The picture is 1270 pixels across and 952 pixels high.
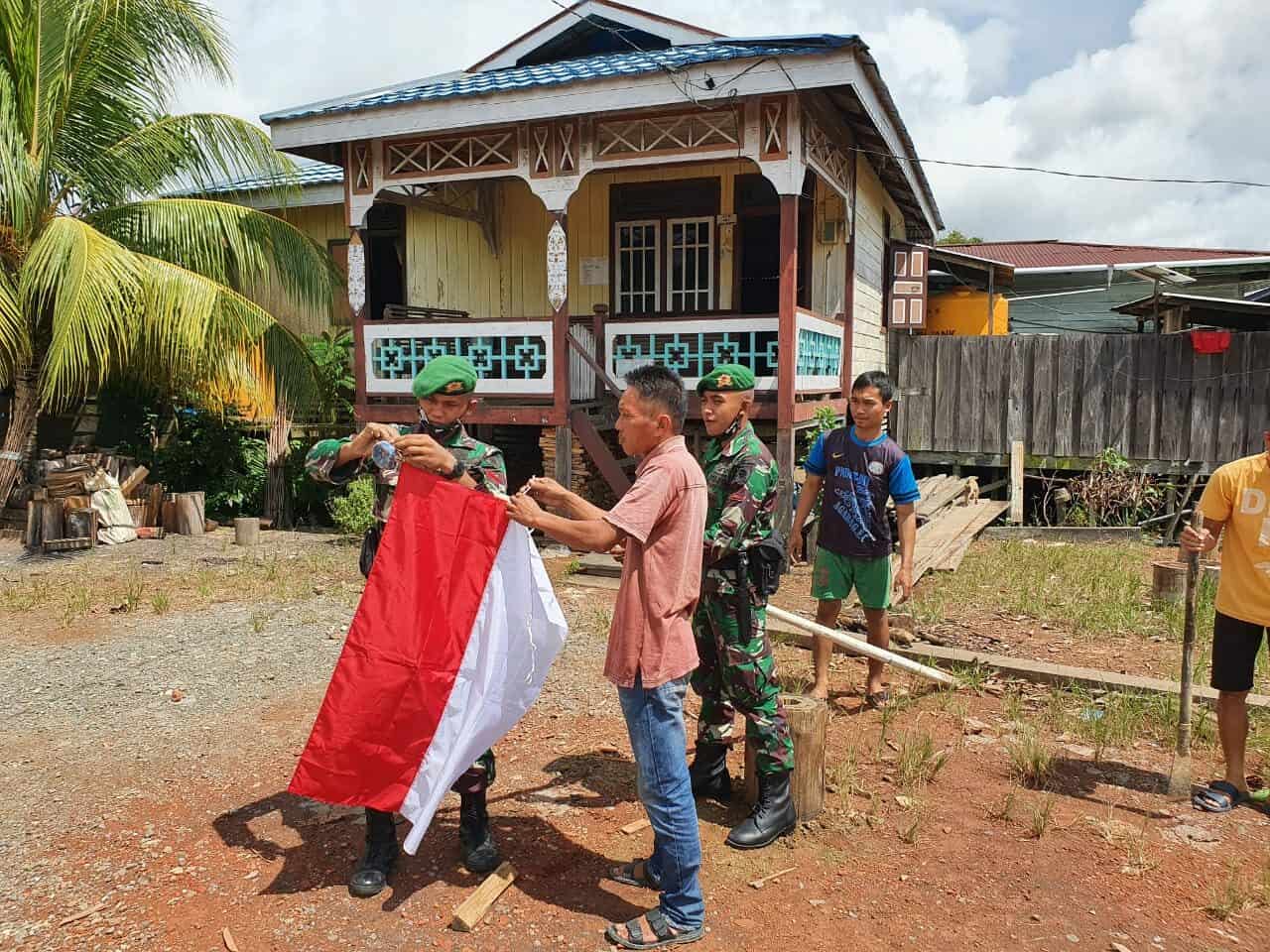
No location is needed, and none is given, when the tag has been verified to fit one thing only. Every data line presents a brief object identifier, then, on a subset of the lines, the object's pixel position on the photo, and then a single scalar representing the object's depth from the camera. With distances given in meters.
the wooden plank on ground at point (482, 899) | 3.07
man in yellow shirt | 3.94
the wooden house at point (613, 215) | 9.21
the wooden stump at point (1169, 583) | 7.23
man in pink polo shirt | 2.96
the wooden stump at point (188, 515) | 11.32
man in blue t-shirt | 4.93
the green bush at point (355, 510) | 10.73
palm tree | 10.08
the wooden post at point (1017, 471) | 12.54
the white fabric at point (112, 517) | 10.59
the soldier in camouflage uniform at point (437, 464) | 3.30
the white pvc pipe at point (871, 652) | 4.85
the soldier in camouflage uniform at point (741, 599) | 3.65
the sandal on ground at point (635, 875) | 3.35
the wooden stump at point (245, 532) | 10.84
